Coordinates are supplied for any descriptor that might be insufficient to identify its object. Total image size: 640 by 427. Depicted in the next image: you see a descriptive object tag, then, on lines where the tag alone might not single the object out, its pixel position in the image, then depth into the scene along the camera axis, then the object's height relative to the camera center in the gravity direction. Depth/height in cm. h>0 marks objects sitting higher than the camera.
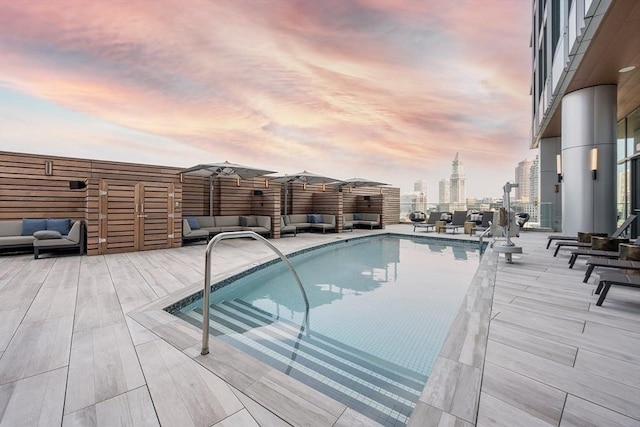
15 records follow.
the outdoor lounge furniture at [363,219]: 1223 -28
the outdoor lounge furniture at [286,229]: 920 -55
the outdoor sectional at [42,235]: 504 -46
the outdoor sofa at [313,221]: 1019 -32
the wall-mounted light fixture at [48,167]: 601 +103
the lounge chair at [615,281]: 252 -65
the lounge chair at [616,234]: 482 -39
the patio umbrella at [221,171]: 706 +118
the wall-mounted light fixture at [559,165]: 700 +130
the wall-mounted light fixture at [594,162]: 581 +113
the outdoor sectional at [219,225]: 703 -37
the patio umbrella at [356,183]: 1130 +131
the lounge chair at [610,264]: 298 -59
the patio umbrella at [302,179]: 962 +127
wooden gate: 564 -8
